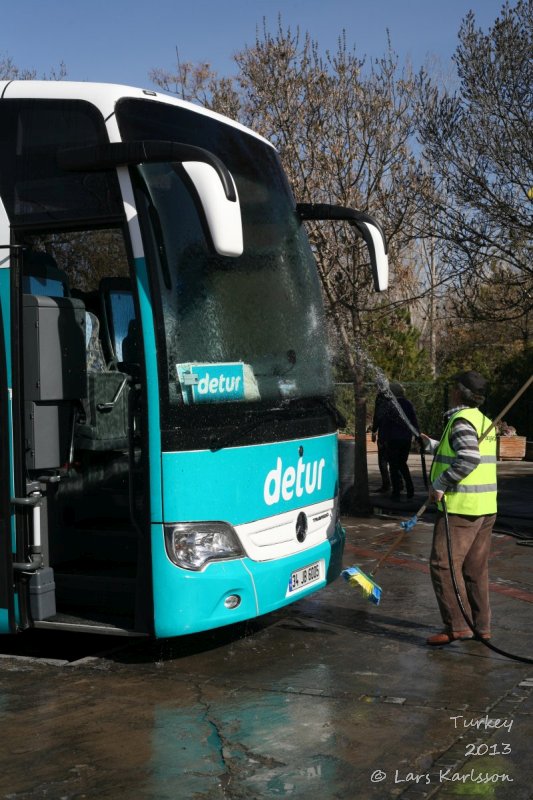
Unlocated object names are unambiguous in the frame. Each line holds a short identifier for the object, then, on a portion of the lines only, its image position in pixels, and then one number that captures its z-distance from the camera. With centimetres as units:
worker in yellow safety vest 673
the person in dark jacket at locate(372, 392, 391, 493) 1551
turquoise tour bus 582
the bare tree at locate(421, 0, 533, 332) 1327
